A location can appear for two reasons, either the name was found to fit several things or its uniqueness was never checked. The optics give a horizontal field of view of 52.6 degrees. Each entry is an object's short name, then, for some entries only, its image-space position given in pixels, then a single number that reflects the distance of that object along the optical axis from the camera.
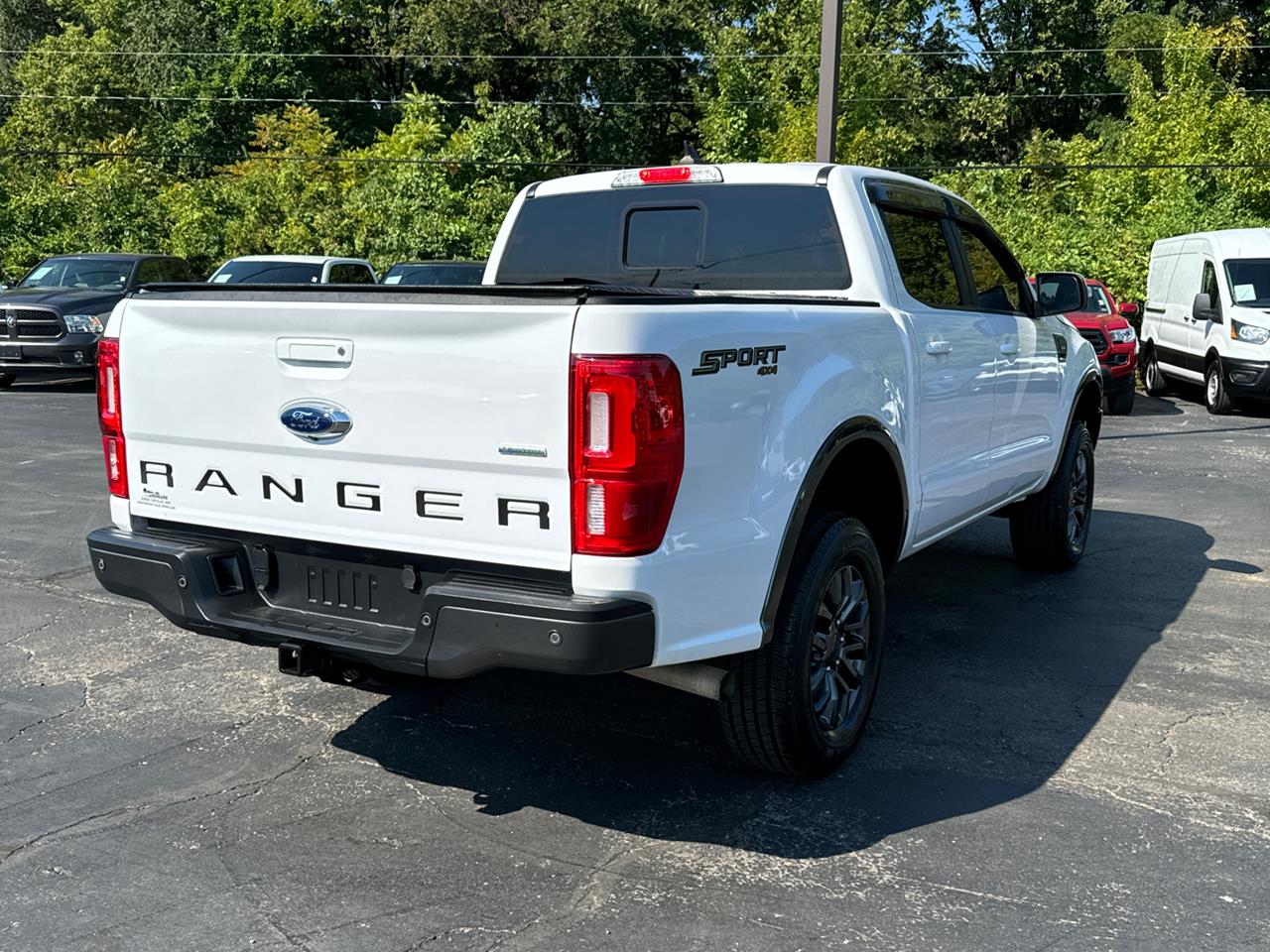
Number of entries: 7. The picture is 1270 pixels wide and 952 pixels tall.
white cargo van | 15.55
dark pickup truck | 16.62
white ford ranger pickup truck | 3.29
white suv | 17.56
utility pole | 14.46
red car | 14.96
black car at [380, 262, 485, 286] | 17.81
